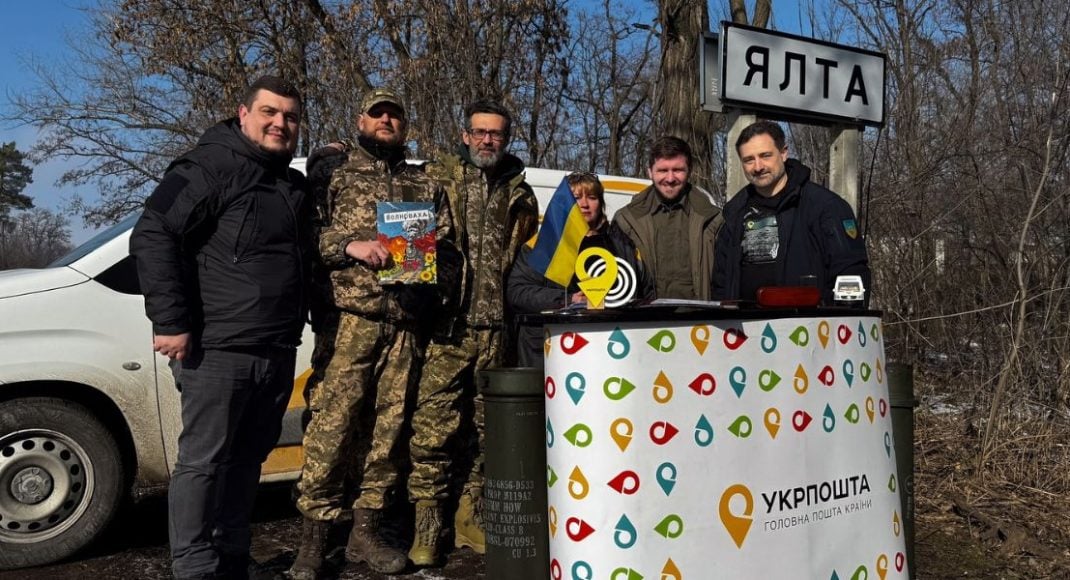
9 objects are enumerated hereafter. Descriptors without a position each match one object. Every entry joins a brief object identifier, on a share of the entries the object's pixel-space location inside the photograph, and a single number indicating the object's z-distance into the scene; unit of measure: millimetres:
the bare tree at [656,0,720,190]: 8820
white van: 4230
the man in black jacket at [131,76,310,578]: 3223
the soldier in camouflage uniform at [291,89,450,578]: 3869
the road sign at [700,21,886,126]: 4113
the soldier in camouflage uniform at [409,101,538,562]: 4117
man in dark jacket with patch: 3506
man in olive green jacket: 4207
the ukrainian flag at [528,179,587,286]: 2863
